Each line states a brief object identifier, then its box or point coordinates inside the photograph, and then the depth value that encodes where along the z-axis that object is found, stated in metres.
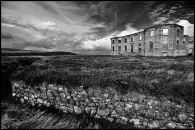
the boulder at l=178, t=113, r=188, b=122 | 3.69
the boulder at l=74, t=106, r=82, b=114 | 4.84
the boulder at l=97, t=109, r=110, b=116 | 4.50
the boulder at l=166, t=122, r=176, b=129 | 3.76
